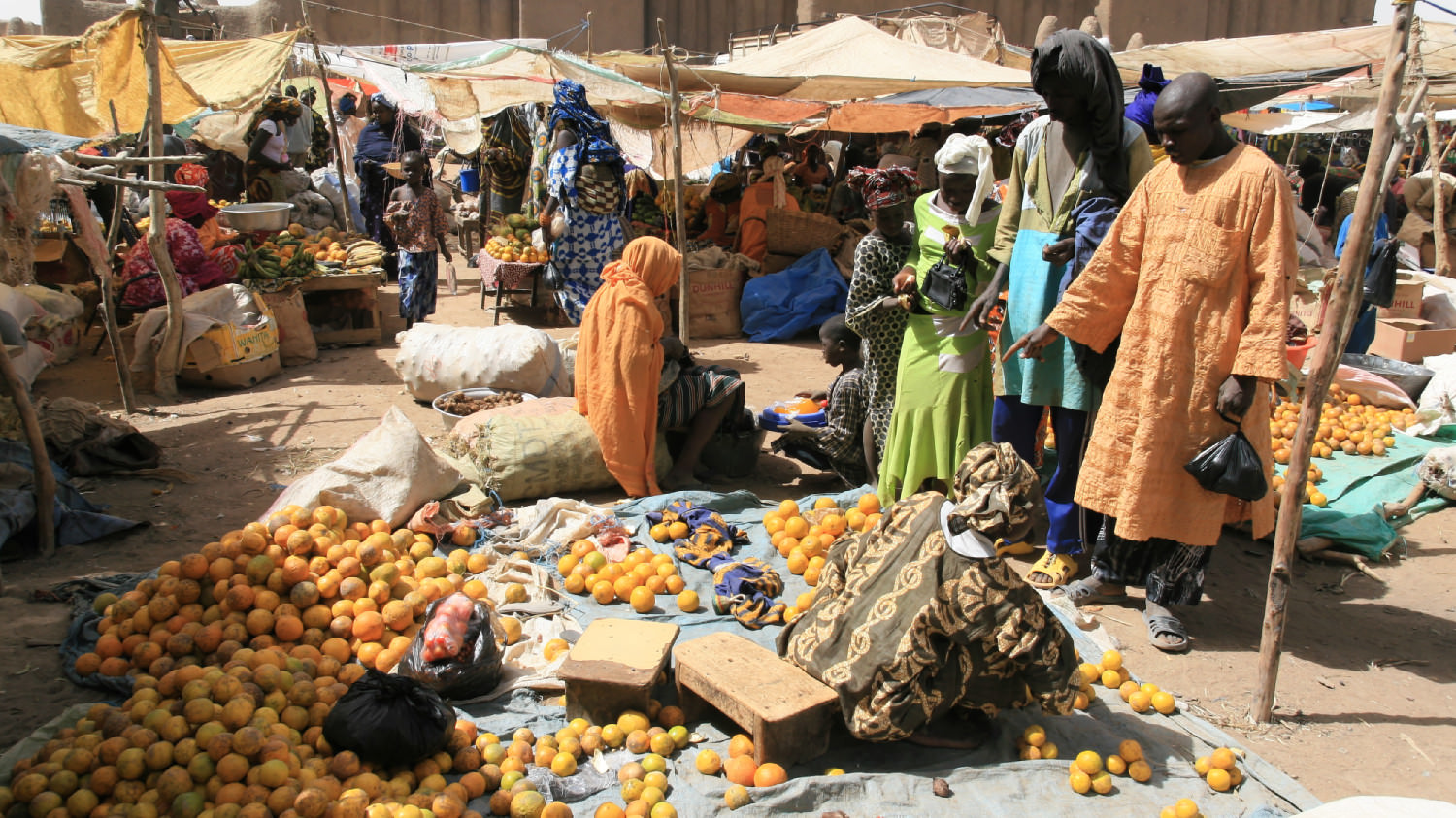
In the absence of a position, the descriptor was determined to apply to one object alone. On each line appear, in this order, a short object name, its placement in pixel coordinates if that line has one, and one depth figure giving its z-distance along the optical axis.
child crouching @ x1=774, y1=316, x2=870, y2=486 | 5.41
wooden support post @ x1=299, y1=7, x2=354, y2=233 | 12.18
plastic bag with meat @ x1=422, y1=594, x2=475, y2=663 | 3.24
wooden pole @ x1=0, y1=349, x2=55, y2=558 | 4.49
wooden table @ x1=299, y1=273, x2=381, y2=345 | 8.95
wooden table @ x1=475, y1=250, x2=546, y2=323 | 9.99
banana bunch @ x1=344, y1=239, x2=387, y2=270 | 9.48
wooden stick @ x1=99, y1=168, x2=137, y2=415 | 6.71
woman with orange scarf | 5.18
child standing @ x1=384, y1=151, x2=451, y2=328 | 8.91
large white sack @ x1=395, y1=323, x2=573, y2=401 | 6.66
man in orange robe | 3.40
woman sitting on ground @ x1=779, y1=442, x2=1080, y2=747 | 2.78
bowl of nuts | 6.30
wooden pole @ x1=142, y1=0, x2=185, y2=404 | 7.08
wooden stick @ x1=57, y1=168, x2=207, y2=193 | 4.87
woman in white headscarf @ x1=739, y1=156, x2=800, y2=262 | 10.96
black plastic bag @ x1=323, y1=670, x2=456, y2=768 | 2.80
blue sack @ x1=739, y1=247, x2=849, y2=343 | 9.96
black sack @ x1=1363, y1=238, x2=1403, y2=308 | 6.96
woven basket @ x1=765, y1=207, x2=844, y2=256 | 10.64
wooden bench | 2.87
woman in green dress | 4.42
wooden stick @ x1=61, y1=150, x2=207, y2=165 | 4.84
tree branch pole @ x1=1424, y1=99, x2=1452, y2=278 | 9.20
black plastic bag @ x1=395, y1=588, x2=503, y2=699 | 3.25
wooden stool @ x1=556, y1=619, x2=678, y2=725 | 3.13
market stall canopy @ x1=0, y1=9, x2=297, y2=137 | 8.22
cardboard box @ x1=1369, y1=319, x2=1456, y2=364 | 7.71
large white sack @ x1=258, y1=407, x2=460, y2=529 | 4.39
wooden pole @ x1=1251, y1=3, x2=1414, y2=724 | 2.96
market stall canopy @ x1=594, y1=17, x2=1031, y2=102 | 9.59
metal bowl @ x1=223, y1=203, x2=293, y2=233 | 8.47
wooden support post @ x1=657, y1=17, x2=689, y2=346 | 7.61
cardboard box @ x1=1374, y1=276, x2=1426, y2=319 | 8.23
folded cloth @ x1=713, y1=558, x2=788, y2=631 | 3.99
